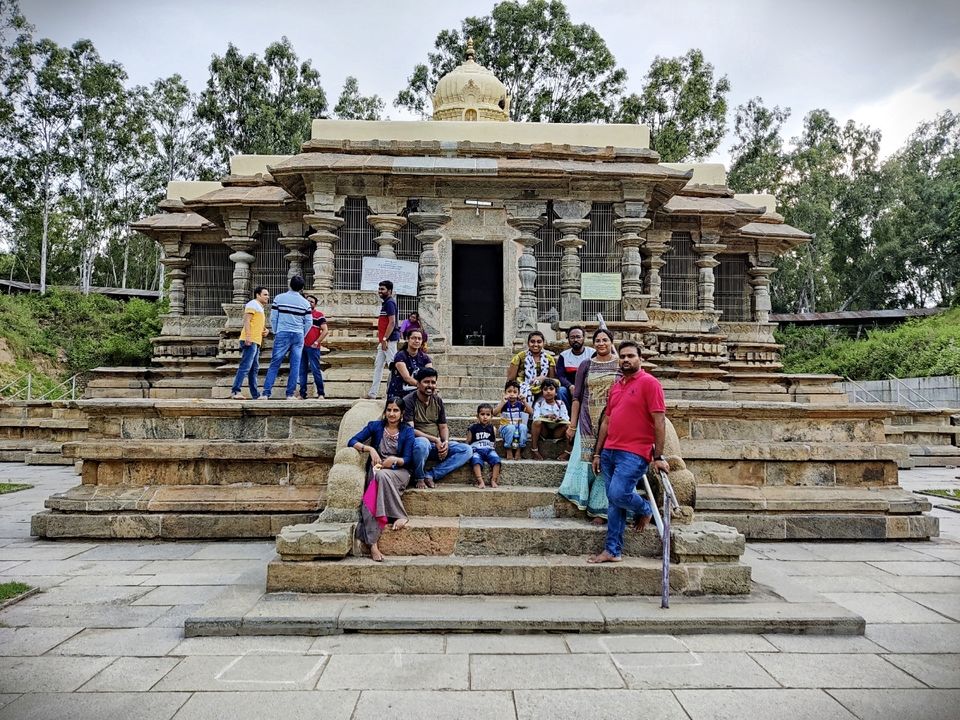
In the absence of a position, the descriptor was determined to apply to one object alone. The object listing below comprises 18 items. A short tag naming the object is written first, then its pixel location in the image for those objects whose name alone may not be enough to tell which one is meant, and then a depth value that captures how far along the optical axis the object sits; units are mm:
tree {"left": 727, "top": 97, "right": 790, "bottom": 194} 32281
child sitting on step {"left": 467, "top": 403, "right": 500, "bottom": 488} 5777
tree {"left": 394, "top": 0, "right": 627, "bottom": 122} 29672
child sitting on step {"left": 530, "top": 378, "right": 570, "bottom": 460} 6411
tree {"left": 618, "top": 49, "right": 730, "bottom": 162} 27188
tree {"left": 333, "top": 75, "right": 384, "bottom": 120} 31266
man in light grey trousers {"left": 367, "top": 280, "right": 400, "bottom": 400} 7824
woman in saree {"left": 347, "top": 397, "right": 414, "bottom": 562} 4973
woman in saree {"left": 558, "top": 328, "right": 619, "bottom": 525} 5348
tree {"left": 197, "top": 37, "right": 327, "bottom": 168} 29031
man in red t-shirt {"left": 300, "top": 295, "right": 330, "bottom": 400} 8453
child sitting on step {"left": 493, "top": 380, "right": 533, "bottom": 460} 6344
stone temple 5023
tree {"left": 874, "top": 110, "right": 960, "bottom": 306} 32750
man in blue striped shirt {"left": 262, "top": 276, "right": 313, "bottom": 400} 7931
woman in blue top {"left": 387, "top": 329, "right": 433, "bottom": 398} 6484
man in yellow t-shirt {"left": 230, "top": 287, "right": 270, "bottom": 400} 8133
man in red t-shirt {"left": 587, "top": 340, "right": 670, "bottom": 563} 4801
